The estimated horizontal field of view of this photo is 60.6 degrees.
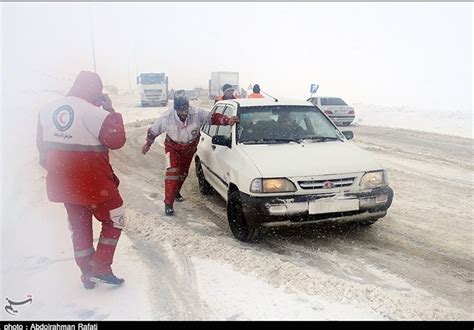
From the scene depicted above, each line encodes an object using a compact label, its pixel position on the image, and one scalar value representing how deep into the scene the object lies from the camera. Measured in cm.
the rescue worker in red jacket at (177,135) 574
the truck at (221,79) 3716
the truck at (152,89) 3122
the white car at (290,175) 427
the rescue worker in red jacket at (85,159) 327
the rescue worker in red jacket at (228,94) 891
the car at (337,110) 1822
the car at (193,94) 4368
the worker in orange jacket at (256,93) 978
